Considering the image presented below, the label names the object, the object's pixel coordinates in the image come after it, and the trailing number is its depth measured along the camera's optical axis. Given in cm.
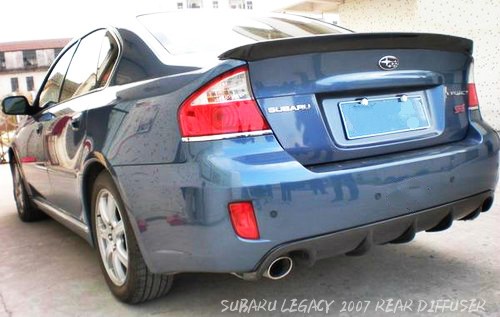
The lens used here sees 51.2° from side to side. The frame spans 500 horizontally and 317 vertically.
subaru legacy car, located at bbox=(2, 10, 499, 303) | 206
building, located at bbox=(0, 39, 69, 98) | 7262
